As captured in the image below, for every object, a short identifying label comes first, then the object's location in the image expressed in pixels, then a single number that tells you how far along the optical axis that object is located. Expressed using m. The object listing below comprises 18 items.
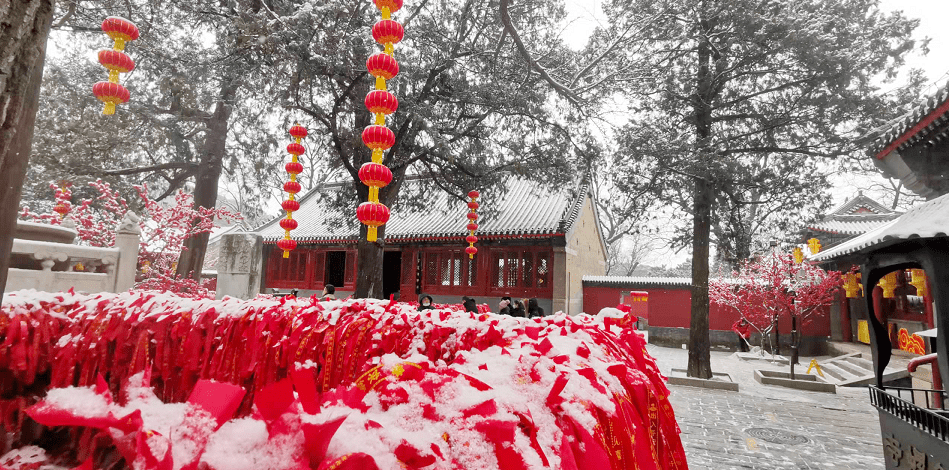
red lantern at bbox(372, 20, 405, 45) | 5.45
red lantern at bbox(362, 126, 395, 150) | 5.72
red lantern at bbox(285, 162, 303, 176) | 8.59
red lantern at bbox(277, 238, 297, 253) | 8.28
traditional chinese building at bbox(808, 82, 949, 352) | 3.24
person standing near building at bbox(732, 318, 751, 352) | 14.83
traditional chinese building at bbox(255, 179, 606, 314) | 14.20
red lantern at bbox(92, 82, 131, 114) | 5.79
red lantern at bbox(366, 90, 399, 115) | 5.69
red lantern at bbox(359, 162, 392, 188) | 5.71
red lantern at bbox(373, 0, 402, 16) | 5.41
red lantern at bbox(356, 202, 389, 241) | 5.80
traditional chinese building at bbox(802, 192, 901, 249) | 16.38
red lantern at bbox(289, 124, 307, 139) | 8.15
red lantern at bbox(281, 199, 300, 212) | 8.69
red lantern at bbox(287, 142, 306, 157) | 8.38
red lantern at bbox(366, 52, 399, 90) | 5.62
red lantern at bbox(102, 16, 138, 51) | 5.70
